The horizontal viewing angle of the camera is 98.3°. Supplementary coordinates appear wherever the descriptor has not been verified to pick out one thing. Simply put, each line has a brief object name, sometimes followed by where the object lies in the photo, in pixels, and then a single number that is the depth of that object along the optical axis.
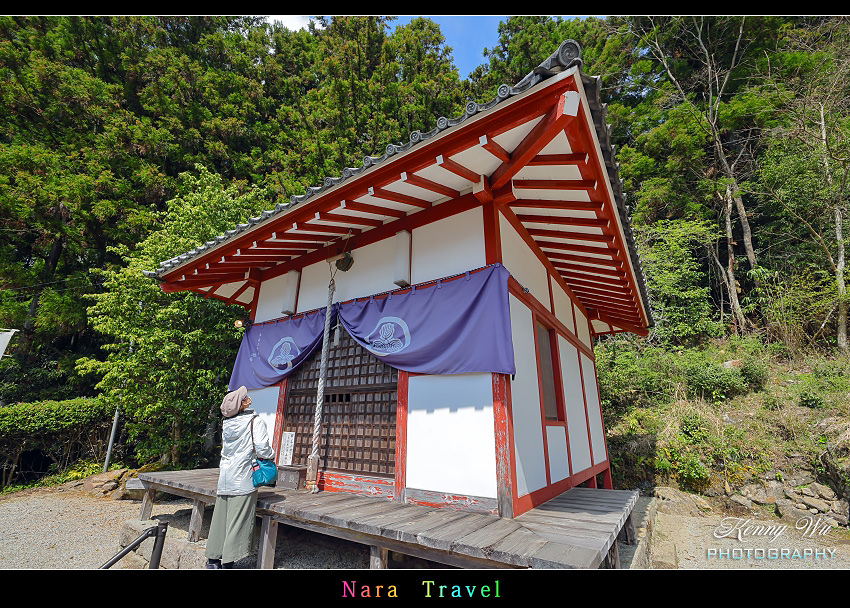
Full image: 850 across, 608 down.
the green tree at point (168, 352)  7.68
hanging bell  5.51
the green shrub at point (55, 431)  9.45
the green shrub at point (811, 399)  8.27
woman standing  3.66
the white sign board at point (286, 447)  5.49
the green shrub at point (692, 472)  8.25
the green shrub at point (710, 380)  9.73
